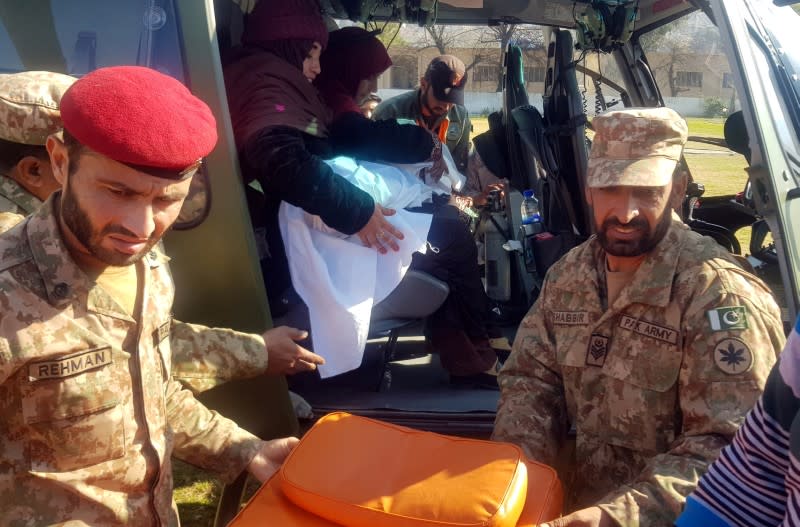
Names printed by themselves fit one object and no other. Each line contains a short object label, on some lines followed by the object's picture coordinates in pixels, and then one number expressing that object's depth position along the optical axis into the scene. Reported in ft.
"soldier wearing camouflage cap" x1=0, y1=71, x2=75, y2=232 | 5.97
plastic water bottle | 13.06
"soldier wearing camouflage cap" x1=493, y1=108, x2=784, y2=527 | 5.53
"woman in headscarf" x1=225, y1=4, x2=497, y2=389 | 8.11
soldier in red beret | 4.53
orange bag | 4.79
